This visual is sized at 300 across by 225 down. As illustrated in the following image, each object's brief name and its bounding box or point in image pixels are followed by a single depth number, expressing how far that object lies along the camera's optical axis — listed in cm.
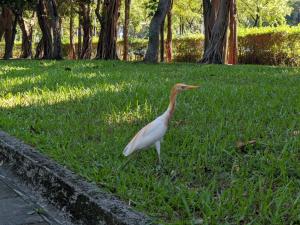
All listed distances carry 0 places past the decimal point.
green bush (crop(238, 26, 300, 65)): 1908
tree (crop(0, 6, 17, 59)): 2406
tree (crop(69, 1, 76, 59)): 3250
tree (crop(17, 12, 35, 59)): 2729
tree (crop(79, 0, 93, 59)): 2733
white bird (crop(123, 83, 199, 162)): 320
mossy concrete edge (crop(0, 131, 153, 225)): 259
